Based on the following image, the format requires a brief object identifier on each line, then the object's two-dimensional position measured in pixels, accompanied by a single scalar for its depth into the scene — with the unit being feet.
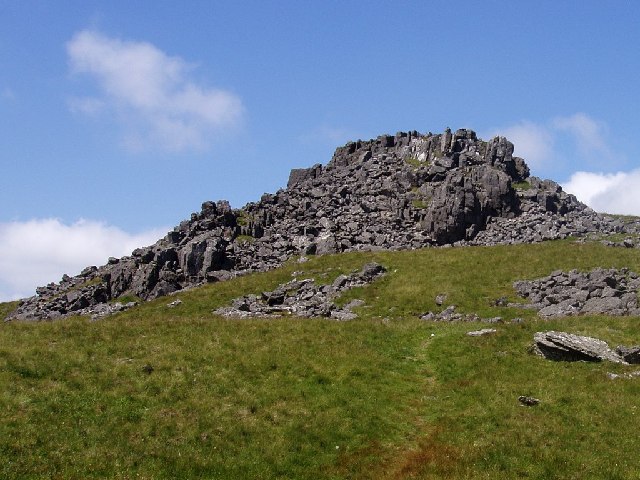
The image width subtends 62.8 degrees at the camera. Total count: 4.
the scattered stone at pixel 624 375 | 89.51
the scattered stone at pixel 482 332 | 117.50
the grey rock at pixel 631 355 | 96.94
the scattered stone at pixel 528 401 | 83.63
